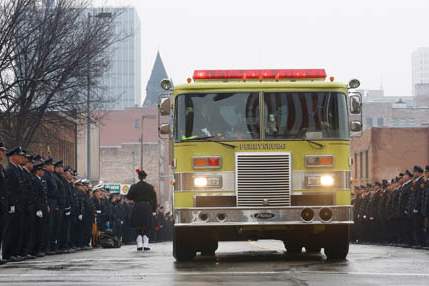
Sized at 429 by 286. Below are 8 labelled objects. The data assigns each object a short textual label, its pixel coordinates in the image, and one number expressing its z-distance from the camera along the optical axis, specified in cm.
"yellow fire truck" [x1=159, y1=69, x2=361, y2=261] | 1750
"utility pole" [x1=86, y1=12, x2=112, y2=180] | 4014
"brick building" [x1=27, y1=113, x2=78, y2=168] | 4216
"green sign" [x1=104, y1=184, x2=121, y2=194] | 6794
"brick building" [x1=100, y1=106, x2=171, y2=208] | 13011
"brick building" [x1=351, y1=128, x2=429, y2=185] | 8869
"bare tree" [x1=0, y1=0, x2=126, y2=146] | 3894
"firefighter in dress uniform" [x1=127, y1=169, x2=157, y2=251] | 2672
